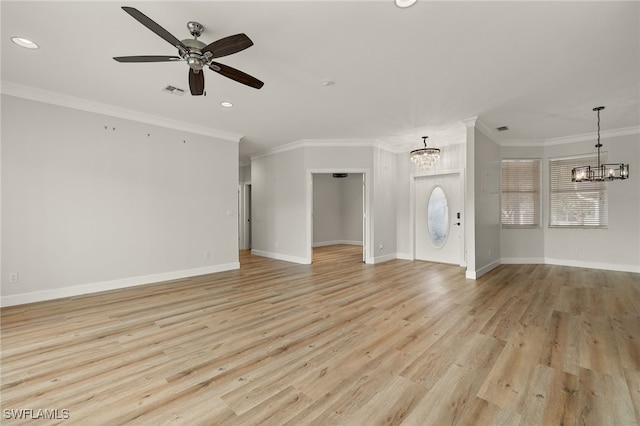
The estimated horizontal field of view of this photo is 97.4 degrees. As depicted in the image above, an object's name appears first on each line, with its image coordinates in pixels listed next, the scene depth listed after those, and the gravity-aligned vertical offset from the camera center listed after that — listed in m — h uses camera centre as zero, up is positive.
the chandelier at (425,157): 5.91 +1.17
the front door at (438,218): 6.55 -0.16
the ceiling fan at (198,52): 2.17 +1.36
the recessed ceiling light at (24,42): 2.71 +1.68
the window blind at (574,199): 6.04 +0.28
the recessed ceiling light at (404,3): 2.19 +1.64
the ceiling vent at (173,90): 3.78 +1.69
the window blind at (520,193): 6.71 +0.44
